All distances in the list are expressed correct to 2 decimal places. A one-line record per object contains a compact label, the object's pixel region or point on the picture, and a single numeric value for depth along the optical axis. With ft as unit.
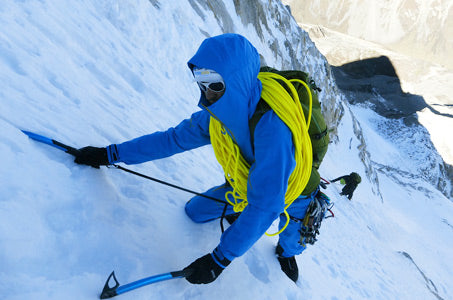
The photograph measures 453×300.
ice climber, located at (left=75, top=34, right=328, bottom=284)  5.70
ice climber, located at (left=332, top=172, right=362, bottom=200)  35.22
